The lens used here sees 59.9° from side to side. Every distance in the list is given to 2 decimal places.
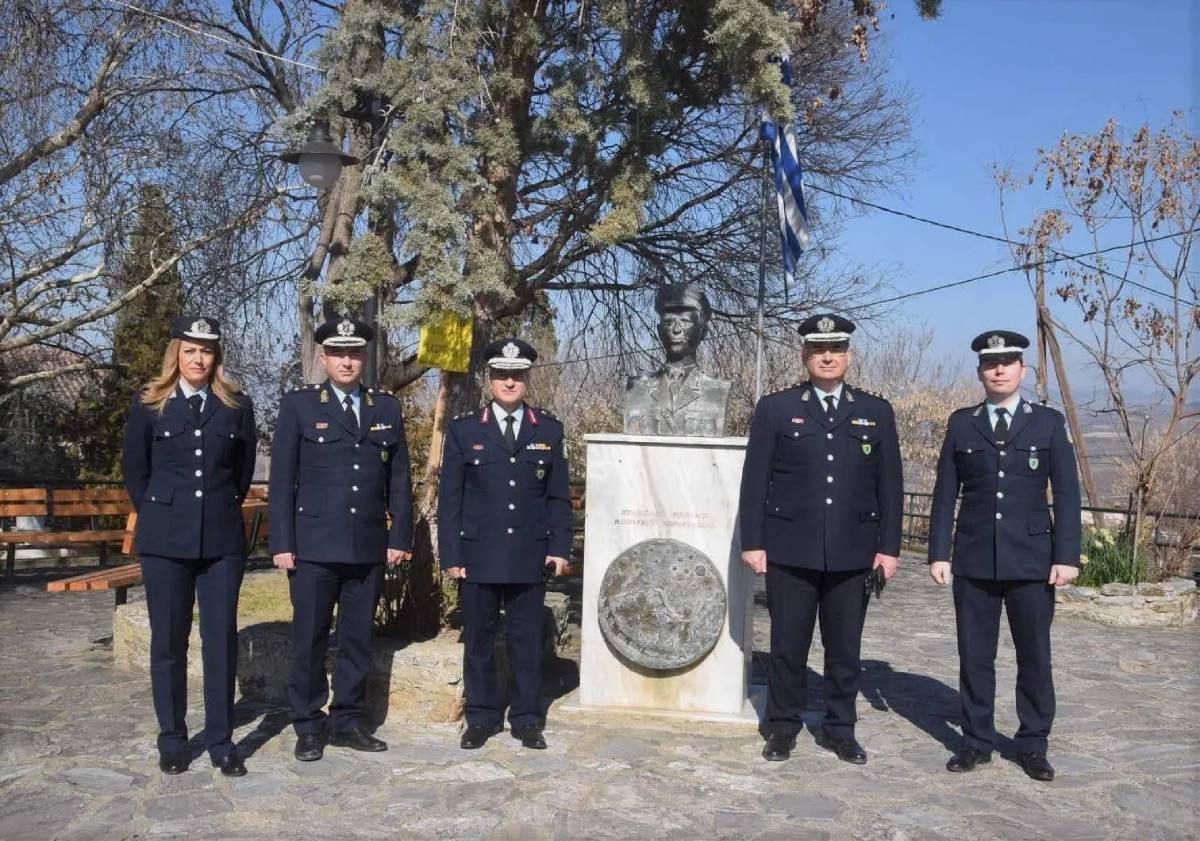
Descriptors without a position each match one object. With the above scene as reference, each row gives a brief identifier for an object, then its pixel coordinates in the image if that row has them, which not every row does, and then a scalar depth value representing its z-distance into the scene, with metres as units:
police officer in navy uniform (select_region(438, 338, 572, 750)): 4.89
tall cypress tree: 14.83
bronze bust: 5.50
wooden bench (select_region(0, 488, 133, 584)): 10.41
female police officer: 4.41
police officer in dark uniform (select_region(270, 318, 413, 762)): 4.64
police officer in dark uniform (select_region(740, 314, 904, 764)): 4.75
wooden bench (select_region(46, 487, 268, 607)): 6.72
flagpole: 6.26
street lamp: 6.54
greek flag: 6.83
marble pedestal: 5.30
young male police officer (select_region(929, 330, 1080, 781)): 4.63
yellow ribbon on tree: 6.92
